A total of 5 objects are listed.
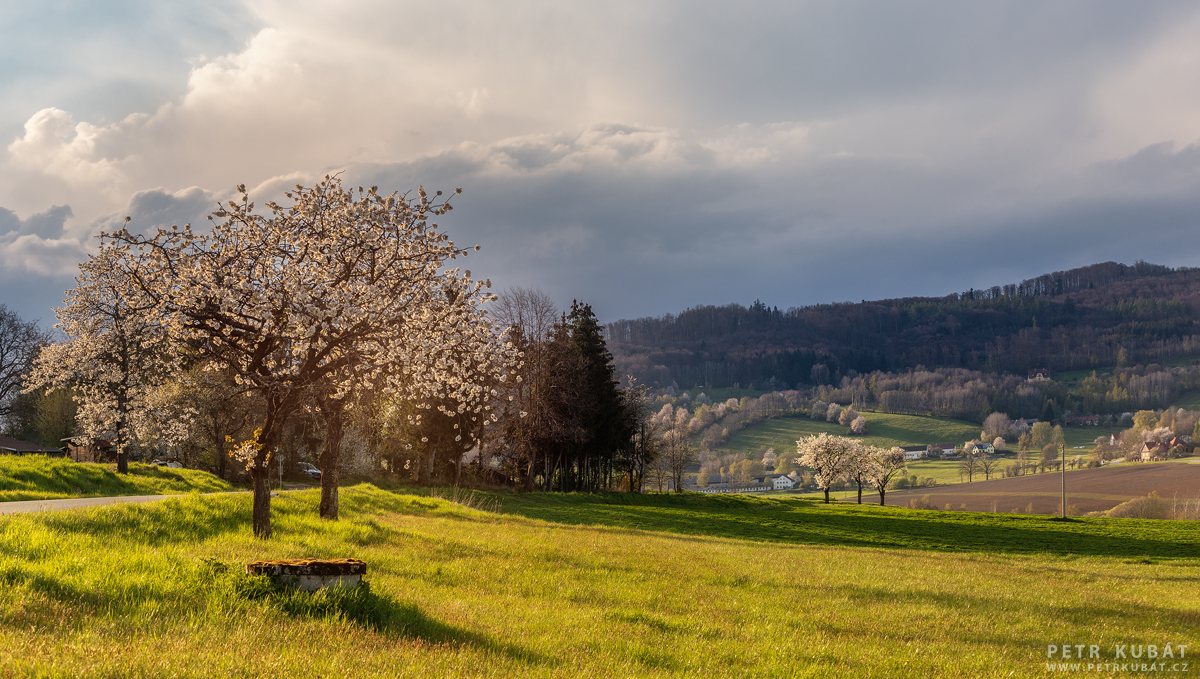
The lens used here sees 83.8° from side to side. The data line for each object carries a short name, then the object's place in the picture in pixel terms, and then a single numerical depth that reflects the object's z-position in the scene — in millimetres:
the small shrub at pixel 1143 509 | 81125
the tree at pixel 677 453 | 82938
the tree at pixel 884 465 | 102375
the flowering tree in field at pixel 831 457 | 101312
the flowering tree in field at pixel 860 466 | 101812
